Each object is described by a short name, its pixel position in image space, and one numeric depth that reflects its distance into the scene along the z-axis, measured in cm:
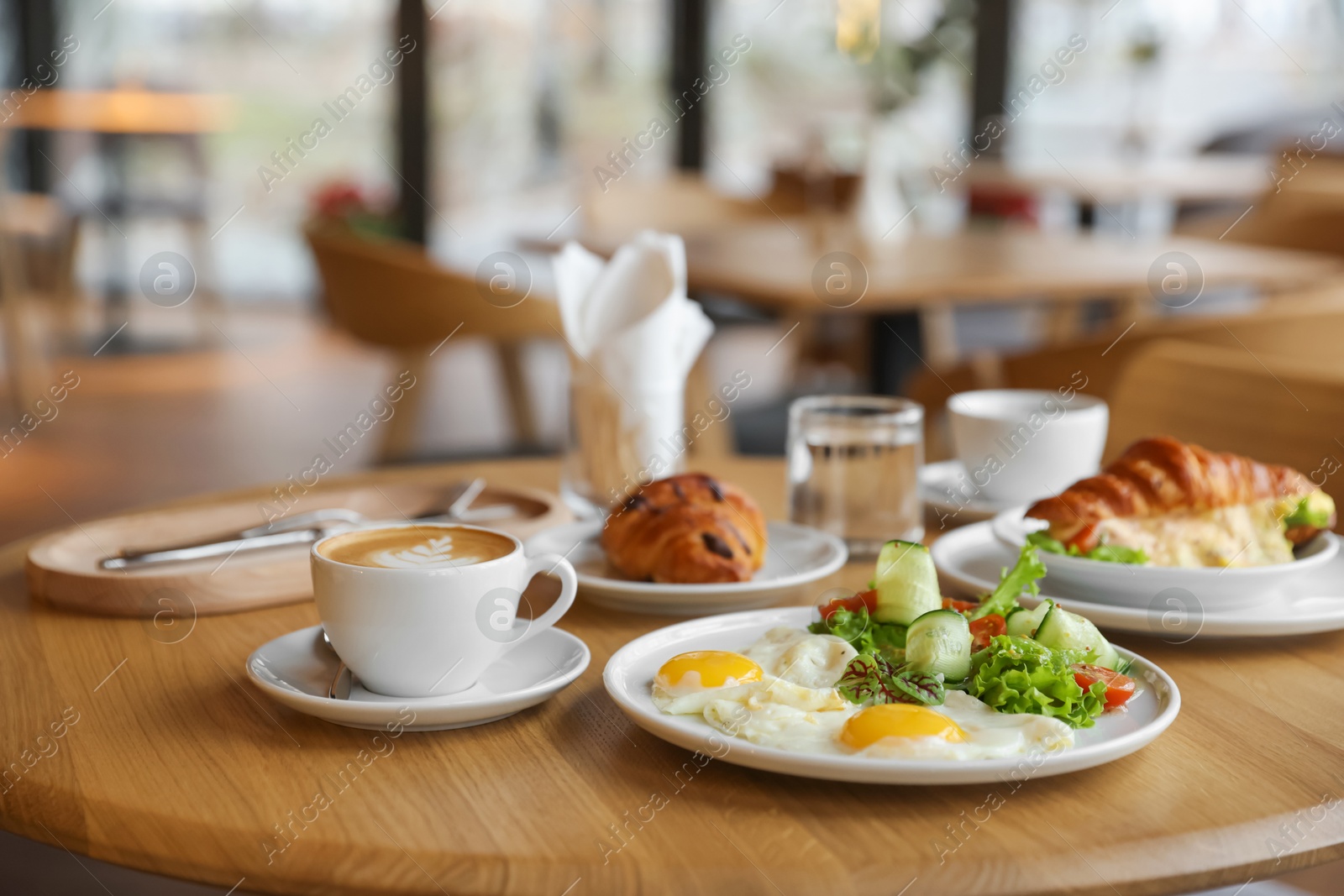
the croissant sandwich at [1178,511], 100
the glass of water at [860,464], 116
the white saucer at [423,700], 76
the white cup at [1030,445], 123
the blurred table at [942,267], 271
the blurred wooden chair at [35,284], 535
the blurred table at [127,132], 730
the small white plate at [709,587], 99
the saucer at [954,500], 127
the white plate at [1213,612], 93
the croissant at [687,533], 100
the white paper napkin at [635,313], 127
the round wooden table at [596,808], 64
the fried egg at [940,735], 69
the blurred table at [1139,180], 478
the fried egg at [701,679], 76
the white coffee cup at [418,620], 77
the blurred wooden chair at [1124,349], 215
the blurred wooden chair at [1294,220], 388
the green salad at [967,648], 75
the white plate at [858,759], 67
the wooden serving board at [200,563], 100
